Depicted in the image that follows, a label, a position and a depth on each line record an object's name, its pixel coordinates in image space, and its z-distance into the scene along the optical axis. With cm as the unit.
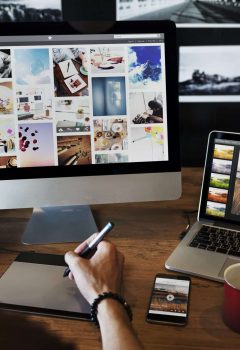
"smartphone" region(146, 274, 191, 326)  80
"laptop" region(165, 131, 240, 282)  100
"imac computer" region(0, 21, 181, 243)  103
